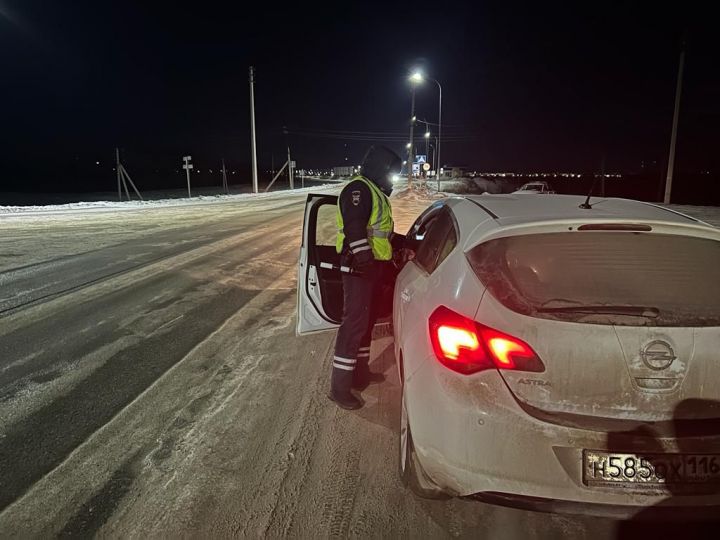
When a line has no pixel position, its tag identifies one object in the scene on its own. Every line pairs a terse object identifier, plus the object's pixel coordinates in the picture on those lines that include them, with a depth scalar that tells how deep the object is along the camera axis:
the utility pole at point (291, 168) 55.24
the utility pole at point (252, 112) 35.72
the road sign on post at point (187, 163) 31.41
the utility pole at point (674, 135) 23.78
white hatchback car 2.15
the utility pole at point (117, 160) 28.14
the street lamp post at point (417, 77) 35.44
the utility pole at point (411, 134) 37.05
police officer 3.66
